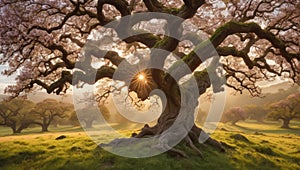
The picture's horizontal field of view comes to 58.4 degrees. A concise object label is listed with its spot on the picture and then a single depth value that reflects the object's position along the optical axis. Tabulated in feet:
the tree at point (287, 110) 197.06
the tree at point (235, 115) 257.55
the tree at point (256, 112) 270.67
